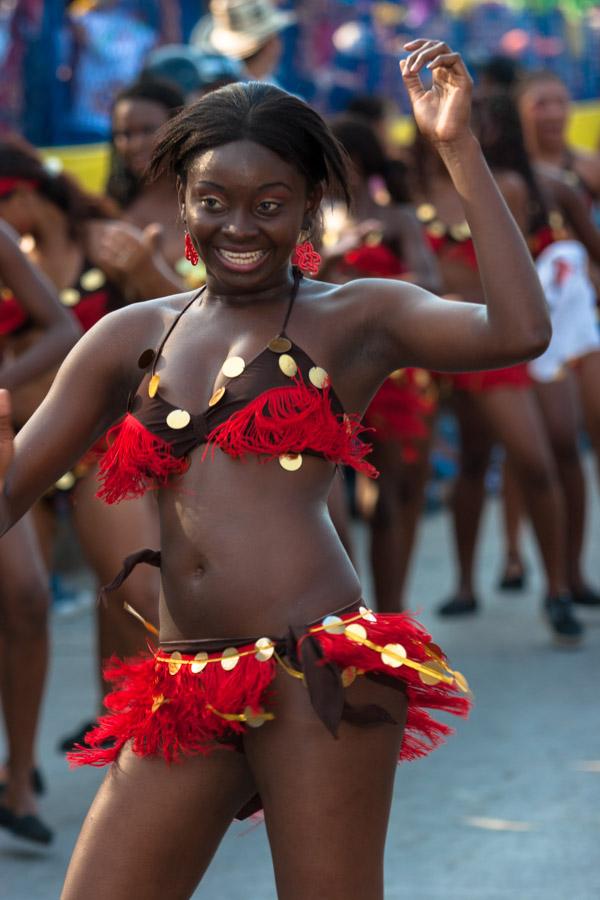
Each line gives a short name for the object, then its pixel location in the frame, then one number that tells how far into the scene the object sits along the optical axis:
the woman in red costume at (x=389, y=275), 13.12
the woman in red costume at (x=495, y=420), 14.20
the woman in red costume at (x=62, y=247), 10.66
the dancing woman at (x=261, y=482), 5.49
